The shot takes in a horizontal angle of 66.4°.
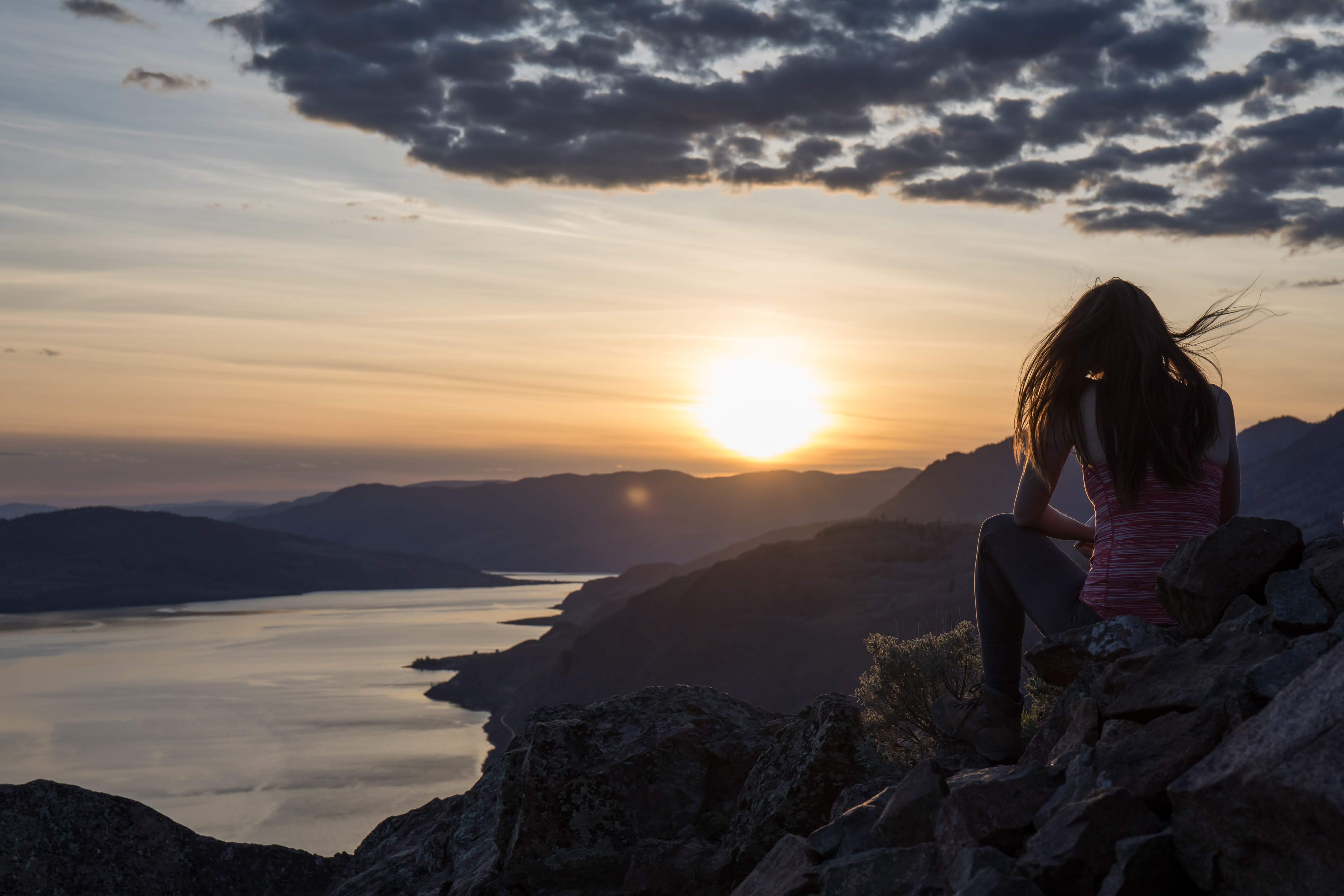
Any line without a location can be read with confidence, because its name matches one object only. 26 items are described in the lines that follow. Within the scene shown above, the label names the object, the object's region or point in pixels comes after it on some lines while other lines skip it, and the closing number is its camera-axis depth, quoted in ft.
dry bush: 30.25
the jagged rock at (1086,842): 10.85
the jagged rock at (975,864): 11.45
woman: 15.65
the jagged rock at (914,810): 13.98
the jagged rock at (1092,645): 15.69
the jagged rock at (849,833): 14.83
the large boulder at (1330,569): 13.32
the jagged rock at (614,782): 20.21
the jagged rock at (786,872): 14.32
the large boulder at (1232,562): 14.83
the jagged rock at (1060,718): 15.31
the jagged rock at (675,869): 18.80
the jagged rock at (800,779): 19.13
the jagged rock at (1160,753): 11.41
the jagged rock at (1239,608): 14.64
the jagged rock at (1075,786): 12.05
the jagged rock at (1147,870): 10.37
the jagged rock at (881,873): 13.01
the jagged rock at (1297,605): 13.38
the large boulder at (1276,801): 9.34
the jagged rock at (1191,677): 12.53
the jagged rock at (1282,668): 11.86
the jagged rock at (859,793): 17.44
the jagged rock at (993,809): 12.40
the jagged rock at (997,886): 10.64
